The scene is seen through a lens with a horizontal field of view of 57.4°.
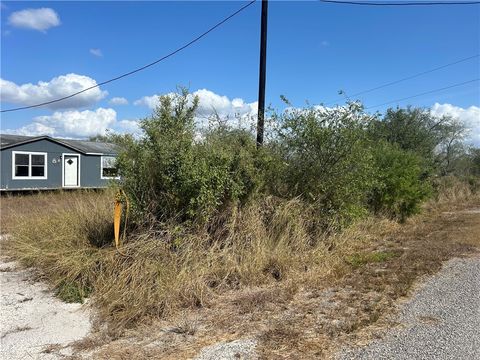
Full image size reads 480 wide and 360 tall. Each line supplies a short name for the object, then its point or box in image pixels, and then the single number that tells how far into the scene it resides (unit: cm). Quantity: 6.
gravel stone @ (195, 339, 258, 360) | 368
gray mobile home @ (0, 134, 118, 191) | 2053
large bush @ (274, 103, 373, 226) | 799
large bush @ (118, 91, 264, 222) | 623
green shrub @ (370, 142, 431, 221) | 1165
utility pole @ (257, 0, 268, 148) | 939
